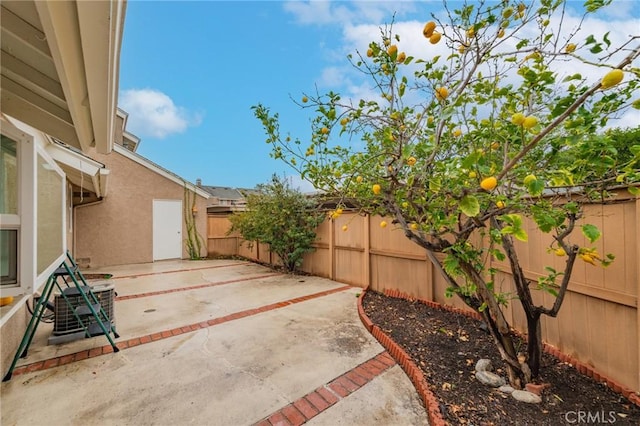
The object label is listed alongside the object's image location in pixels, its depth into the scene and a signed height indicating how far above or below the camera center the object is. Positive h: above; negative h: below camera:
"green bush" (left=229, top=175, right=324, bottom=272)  7.51 -0.11
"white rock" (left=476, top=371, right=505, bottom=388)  2.52 -1.59
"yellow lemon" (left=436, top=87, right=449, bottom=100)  1.84 +0.84
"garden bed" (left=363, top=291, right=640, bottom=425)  2.09 -1.62
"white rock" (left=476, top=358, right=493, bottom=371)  2.70 -1.55
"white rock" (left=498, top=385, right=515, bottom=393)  2.41 -1.61
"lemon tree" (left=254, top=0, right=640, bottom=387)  1.58 +0.65
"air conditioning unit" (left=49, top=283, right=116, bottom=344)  3.45 -1.37
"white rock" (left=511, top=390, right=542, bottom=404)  2.26 -1.59
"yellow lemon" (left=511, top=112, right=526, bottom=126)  1.27 +0.45
